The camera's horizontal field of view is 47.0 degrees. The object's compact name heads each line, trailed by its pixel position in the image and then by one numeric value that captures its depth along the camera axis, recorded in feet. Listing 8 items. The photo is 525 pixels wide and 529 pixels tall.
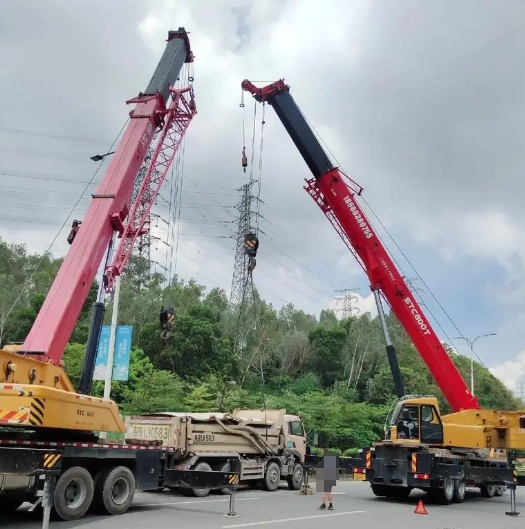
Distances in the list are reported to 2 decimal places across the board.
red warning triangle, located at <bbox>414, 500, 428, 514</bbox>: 49.80
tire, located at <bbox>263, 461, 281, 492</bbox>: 64.90
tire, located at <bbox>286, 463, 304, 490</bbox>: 68.69
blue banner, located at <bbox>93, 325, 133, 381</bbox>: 71.36
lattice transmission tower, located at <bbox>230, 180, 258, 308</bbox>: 177.88
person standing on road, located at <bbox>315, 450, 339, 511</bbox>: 48.62
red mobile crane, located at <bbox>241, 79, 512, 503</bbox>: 58.29
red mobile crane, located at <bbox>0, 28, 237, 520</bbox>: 34.60
